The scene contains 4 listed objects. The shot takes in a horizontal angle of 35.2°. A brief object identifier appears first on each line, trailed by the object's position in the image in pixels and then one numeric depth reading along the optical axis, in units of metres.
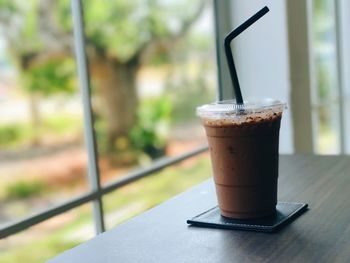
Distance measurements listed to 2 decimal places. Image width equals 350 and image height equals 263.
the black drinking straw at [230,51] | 0.84
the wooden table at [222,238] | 0.72
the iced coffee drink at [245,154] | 0.83
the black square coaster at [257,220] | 0.82
